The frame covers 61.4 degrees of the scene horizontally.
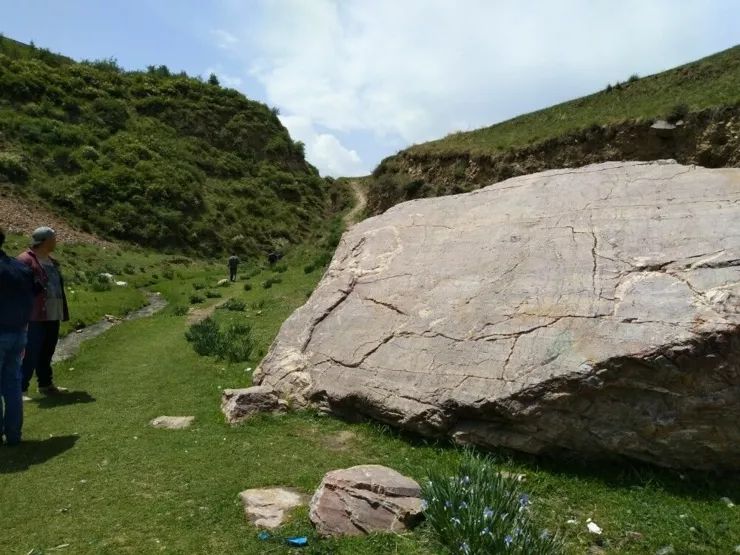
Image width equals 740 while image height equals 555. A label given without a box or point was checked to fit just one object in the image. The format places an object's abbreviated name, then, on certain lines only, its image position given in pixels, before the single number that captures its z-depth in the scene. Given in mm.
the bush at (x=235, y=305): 17609
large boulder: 5590
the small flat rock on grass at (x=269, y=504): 5164
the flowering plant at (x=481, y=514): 4066
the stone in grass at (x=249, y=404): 7691
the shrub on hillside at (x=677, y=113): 19250
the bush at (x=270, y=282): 21080
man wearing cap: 8875
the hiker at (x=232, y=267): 27469
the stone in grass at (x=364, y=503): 4863
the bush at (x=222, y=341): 11344
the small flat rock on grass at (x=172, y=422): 7813
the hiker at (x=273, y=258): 34094
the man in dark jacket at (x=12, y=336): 7059
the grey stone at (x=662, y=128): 19500
